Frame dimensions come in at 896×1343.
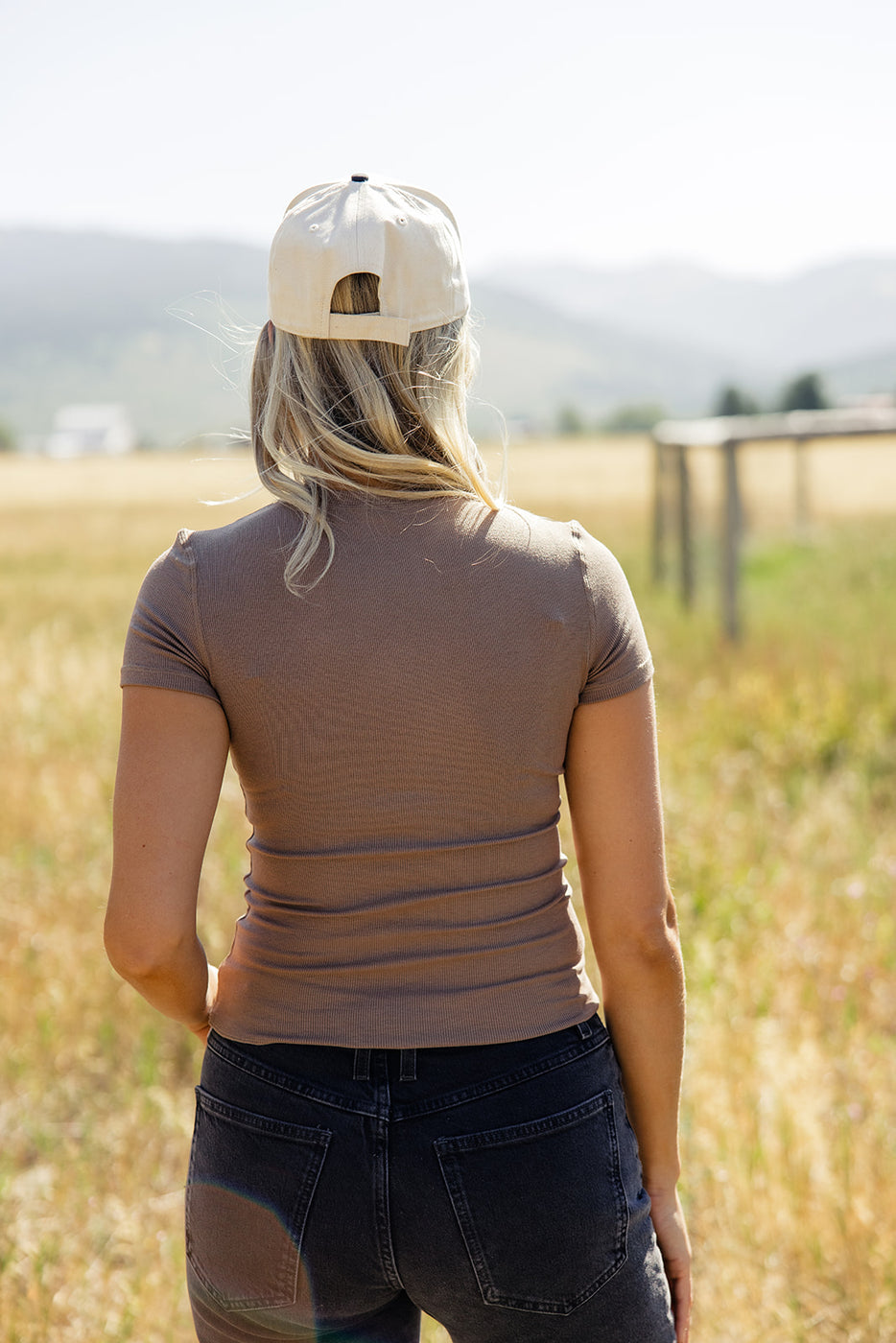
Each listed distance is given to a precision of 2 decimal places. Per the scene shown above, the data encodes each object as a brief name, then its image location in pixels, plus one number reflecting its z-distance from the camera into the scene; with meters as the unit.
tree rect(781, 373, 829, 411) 64.06
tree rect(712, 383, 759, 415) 69.19
